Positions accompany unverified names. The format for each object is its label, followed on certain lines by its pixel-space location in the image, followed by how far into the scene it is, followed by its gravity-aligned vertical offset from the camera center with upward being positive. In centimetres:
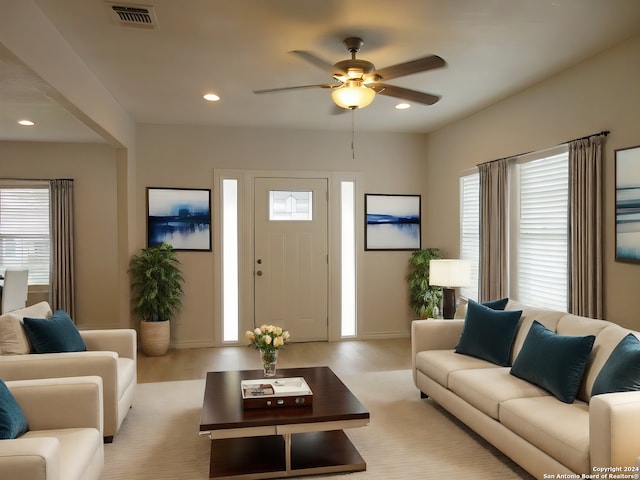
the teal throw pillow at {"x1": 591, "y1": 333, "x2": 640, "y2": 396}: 239 -68
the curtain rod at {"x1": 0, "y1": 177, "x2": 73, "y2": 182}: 679 +84
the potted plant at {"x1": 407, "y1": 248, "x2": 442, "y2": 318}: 621 -65
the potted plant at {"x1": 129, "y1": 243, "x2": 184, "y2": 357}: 559 -66
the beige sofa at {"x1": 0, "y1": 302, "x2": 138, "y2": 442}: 305 -79
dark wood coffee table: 271 -126
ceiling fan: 297 +103
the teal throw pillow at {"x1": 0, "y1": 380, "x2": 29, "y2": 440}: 221 -83
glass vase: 336 -85
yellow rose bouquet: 332 -70
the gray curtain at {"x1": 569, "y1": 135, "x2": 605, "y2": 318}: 364 +6
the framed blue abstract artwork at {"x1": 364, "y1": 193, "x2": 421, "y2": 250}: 652 +20
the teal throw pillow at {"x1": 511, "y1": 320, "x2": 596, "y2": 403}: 279 -75
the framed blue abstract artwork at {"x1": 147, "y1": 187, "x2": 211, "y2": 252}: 599 +25
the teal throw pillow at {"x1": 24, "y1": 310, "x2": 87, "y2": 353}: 329 -65
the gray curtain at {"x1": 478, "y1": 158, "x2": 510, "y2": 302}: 476 +6
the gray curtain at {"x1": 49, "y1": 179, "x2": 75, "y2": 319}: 682 -12
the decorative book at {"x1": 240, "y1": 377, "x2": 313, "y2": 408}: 289 -94
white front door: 625 -23
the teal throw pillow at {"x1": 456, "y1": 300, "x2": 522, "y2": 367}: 360 -74
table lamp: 462 -38
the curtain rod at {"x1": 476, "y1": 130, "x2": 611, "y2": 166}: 360 +76
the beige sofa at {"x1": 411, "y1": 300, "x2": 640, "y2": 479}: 214 -95
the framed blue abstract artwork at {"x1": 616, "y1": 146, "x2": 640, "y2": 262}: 333 +21
